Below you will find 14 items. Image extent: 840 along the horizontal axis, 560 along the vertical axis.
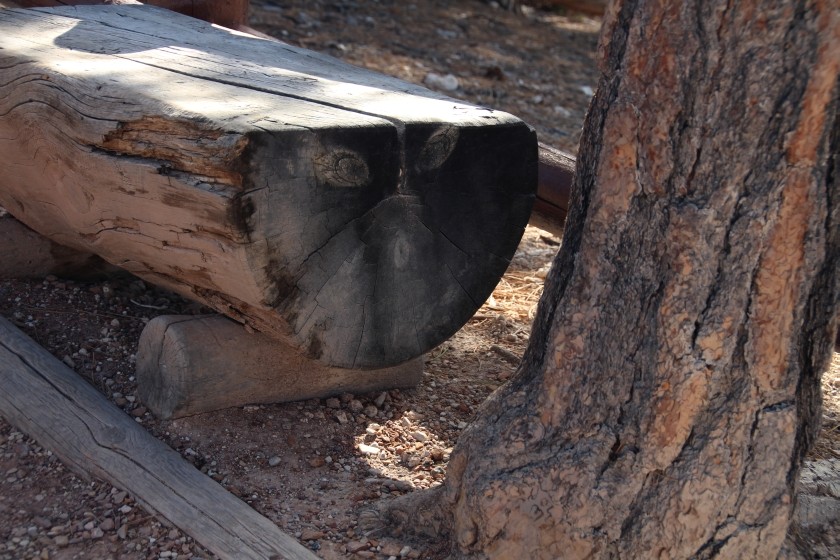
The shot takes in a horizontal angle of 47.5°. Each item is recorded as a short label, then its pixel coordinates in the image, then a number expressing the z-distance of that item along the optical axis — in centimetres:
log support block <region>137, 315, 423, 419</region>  264
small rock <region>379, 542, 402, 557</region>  226
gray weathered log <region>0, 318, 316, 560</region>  228
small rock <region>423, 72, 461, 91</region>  656
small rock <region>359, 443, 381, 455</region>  273
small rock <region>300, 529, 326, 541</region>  231
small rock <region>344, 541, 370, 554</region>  228
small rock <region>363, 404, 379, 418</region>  292
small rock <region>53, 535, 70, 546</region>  227
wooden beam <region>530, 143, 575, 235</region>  343
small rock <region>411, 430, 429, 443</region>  285
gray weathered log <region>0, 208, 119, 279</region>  334
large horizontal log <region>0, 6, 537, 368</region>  218
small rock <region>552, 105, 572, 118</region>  681
